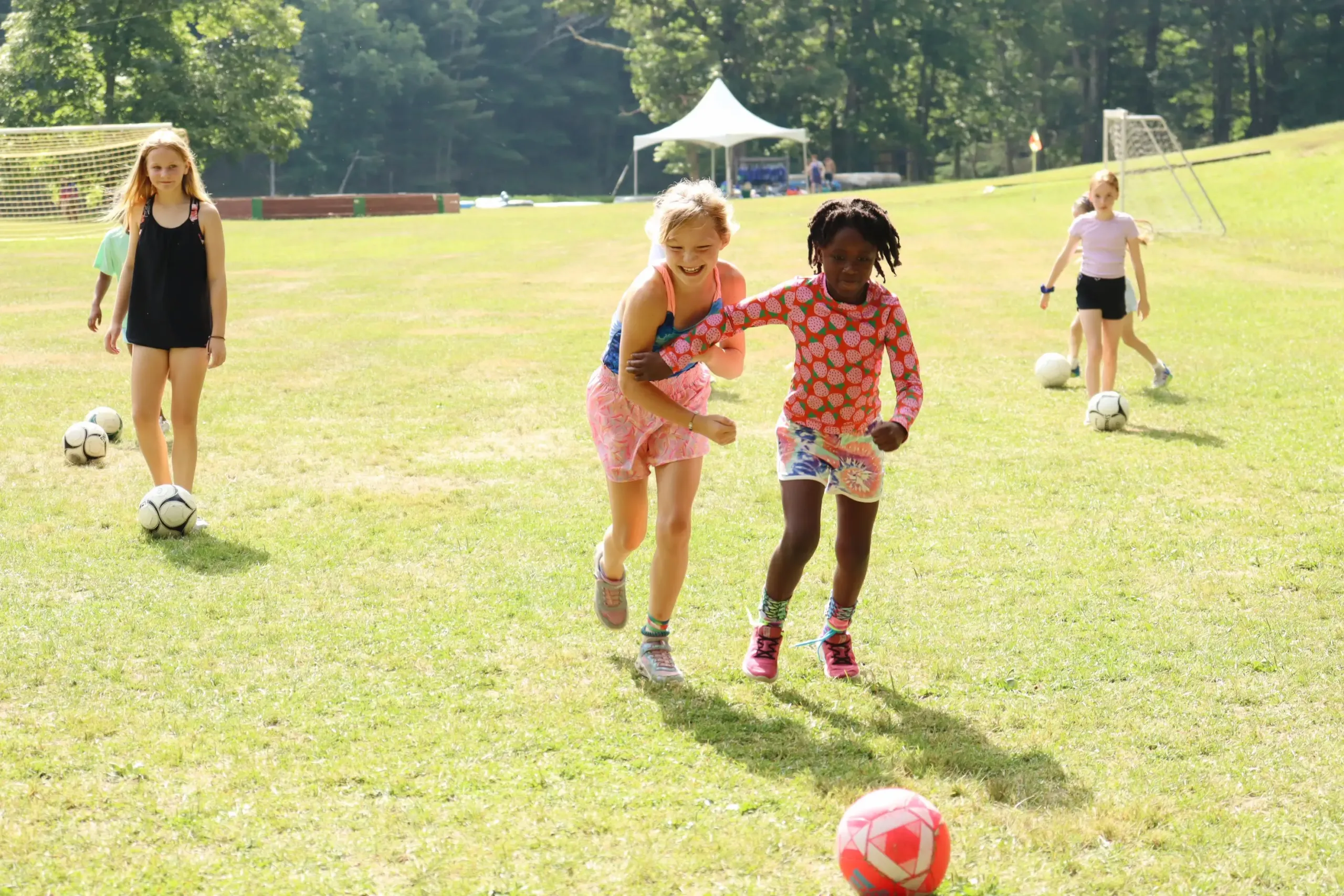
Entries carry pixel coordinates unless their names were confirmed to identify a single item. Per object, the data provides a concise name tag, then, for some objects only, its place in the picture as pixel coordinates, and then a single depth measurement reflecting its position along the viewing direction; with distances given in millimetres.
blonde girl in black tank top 7152
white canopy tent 45031
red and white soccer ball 3494
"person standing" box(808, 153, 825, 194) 50656
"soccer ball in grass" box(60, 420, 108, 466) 9195
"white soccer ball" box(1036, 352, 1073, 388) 12086
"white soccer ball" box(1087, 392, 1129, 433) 10070
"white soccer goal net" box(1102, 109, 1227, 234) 26219
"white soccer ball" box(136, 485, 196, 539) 7199
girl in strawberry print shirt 4684
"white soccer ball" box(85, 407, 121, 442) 9867
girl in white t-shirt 10258
